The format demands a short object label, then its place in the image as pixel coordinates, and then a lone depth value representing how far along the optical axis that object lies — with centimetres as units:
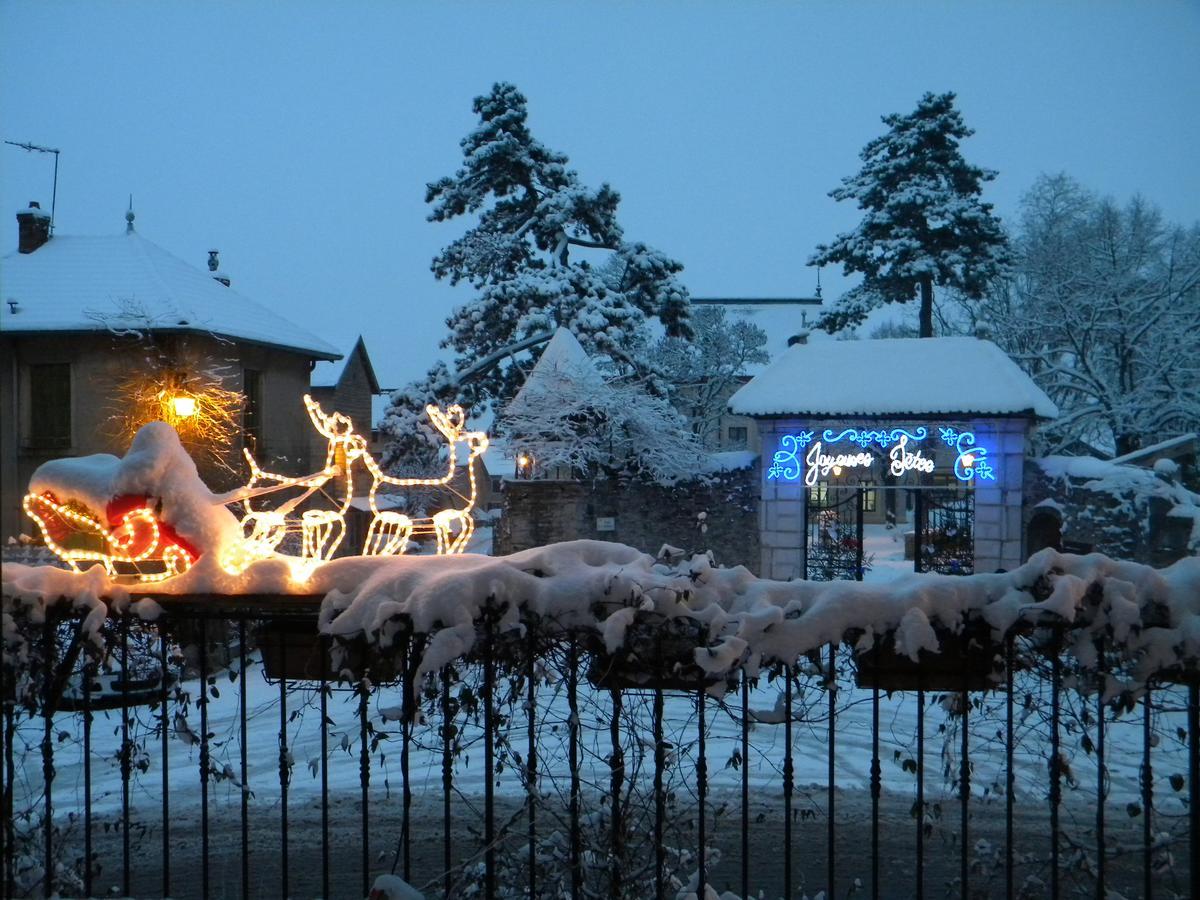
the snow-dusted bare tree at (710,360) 2662
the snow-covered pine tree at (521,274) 1808
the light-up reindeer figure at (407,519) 535
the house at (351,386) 2241
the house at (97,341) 1546
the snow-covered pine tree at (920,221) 2119
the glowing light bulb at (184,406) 1091
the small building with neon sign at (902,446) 1434
